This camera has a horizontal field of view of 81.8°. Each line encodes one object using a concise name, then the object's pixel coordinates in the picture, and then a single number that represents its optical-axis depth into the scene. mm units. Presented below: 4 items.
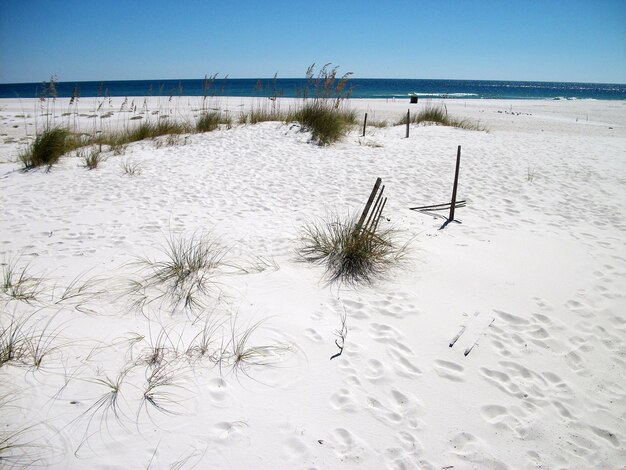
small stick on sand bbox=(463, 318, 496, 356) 2520
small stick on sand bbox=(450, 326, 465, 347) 2601
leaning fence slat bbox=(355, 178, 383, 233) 3575
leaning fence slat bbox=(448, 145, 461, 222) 4672
